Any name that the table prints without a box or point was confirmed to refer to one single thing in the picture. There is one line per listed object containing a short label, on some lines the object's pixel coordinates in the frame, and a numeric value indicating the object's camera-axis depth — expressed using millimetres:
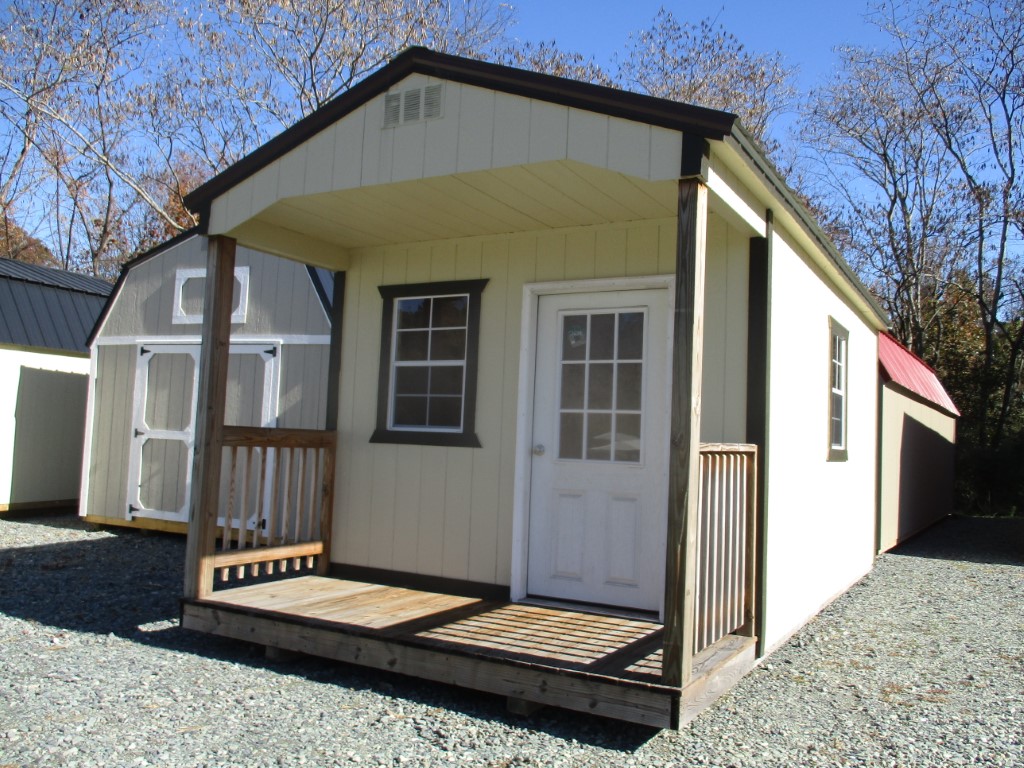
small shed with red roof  10102
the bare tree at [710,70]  18703
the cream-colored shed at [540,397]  4039
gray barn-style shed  8680
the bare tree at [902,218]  20781
